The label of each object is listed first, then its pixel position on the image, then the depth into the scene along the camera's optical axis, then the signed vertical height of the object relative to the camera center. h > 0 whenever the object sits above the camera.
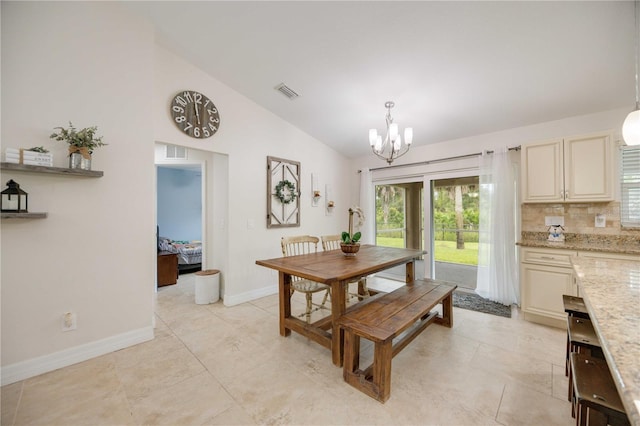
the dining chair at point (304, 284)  2.77 -0.77
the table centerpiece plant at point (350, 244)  2.84 -0.31
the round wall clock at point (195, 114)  3.00 +1.22
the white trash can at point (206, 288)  3.53 -0.99
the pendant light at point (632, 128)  1.60 +0.54
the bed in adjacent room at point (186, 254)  5.10 -0.76
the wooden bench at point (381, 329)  1.74 -0.79
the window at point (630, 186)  2.75 +0.30
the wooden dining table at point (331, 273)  2.14 -0.48
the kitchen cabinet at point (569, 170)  2.70 +0.50
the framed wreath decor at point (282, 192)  3.95 +0.36
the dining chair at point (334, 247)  3.51 -0.47
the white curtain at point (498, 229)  3.48 -0.20
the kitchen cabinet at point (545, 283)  2.73 -0.74
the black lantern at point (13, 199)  1.87 +0.12
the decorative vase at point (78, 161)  2.11 +0.44
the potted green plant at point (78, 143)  2.10 +0.60
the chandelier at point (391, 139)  2.79 +0.85
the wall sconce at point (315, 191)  4.64 +0.44
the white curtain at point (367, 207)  5.04 +0.16
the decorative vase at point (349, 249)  2.84 -0.37
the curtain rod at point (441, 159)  3.52 +0.89
